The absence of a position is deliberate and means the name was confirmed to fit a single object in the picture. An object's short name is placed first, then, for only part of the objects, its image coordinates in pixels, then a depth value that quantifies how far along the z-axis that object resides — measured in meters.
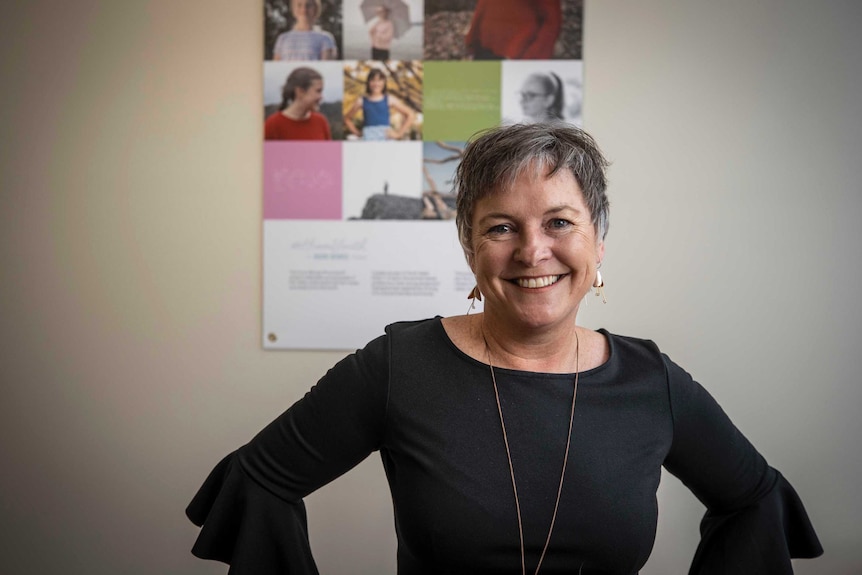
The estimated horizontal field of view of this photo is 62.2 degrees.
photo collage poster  2.31
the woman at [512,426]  1.23
